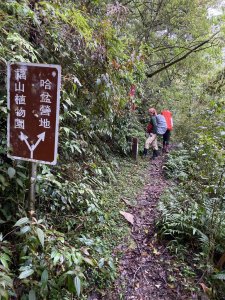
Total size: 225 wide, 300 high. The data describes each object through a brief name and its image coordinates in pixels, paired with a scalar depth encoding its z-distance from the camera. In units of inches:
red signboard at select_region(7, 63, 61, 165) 97.5
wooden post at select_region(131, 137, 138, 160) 352.5
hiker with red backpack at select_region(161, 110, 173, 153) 402.9
